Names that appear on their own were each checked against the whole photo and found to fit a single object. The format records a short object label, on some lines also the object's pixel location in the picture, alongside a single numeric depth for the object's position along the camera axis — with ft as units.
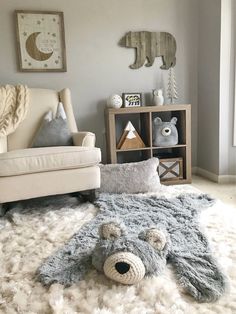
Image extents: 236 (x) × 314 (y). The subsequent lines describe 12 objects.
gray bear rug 3.76
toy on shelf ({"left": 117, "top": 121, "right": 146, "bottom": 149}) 9.18
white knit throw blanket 8.09
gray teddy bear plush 9.16
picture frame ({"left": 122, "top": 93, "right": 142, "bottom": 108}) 9.53
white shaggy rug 3.41
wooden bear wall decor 9.75
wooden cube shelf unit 8.98
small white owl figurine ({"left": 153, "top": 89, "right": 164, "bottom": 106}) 9.43
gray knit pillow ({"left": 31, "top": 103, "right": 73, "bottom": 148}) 7.78
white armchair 6.21
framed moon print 9.07
